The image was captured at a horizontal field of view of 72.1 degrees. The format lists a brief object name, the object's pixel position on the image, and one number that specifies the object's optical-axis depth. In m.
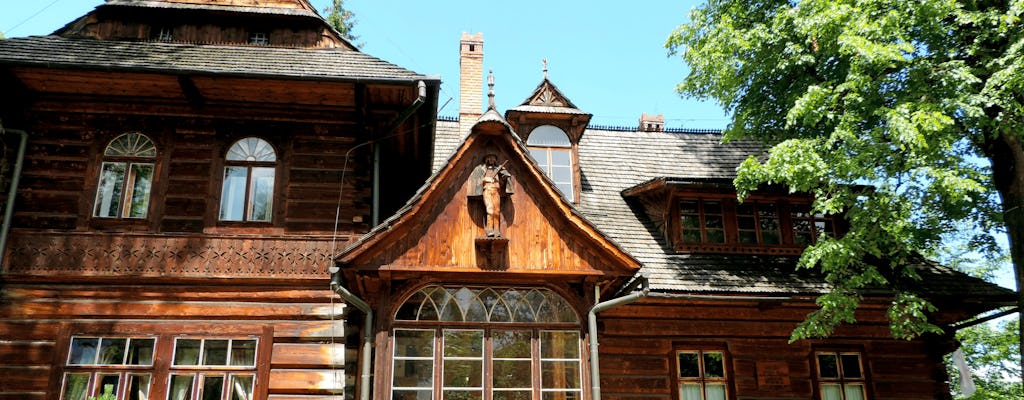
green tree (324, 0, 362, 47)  25.25
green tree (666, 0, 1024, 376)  9.91
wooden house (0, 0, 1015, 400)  9.74
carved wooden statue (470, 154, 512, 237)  9.79
